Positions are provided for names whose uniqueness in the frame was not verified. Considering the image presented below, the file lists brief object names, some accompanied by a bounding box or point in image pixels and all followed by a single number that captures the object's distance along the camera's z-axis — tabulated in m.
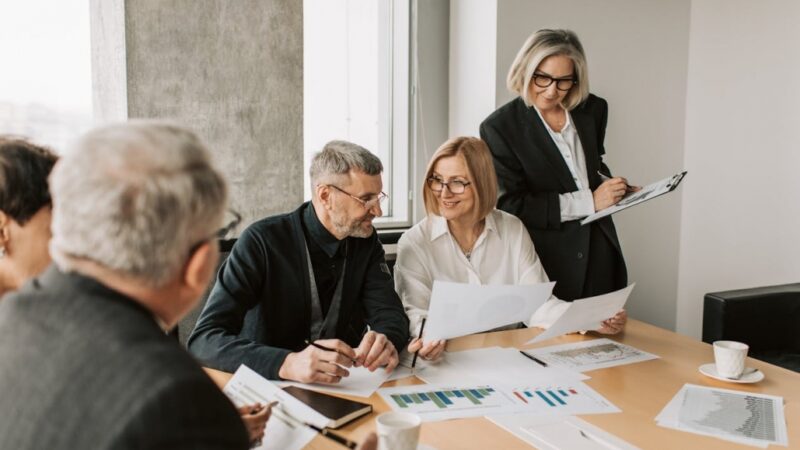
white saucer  1.65
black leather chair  2.63
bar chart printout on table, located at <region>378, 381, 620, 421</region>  1.43
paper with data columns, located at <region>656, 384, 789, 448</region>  1.35
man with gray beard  1.90
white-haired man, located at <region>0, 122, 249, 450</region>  0.70
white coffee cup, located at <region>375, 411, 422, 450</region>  1.16
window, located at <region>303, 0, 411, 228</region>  3.19
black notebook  1.34
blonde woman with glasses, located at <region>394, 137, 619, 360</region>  2.24
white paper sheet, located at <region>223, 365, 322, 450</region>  1.26
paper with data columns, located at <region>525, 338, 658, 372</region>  1.75
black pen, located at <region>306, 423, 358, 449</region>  1.24
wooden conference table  1.30
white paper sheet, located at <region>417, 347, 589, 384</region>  1.63
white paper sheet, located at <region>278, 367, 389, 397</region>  1.53
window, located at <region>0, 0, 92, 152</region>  2.48
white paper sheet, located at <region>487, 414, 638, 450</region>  1.28
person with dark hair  1.23
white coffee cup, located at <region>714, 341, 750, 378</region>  1.64
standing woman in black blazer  2.50
